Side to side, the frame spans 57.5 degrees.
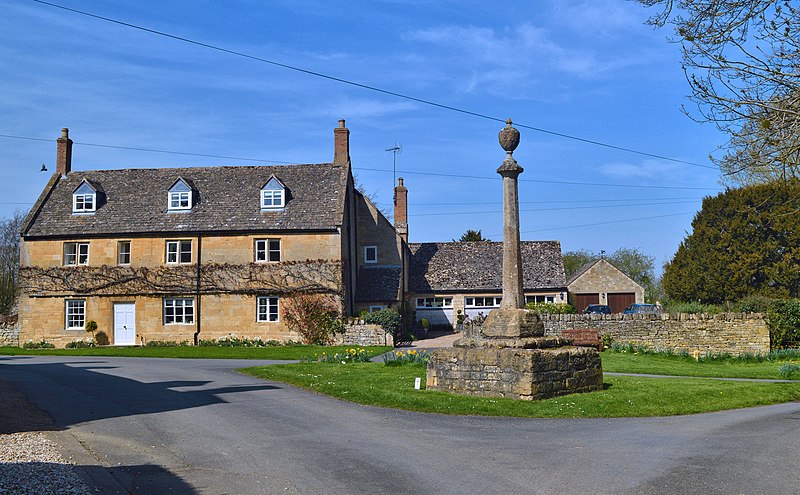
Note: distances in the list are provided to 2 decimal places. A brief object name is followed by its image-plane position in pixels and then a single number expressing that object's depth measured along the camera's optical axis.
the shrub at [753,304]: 37.56
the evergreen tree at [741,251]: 49.56
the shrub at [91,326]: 38.53
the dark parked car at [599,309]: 50.03
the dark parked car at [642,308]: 45.89
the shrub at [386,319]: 35.69
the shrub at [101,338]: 38.75
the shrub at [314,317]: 37.34
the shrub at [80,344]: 38.00
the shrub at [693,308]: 38.59
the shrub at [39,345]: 38.22
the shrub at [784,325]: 33.12
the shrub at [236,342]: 37.19
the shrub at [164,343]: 37.78
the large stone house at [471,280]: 46.66
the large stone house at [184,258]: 38.41
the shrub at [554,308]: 40.69
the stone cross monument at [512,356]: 15.24
